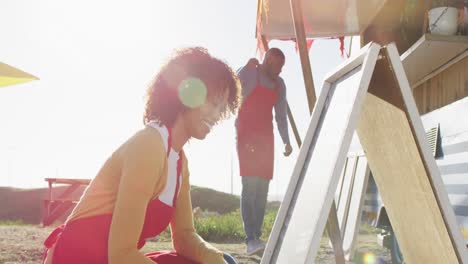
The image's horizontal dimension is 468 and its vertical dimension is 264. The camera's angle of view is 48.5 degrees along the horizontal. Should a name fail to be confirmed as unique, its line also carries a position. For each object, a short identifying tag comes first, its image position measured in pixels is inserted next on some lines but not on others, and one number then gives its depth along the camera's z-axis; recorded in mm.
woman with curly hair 1653
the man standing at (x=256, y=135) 5430
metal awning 5891
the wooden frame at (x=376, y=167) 1884
